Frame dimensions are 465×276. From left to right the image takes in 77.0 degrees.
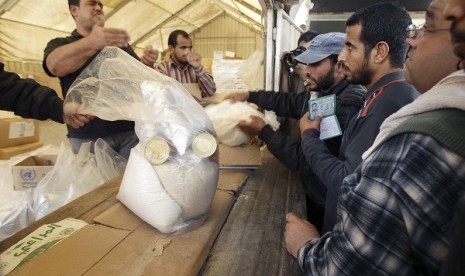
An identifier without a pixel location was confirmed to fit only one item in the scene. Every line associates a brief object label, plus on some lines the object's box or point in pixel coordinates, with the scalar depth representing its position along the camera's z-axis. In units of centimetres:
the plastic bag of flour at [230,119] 134
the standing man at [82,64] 150
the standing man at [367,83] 92
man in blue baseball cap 125
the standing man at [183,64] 256
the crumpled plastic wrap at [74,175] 117
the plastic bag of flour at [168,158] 80
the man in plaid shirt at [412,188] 42
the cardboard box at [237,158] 139
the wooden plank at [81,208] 80
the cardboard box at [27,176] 137
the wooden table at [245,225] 72
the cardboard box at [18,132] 321
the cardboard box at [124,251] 66
